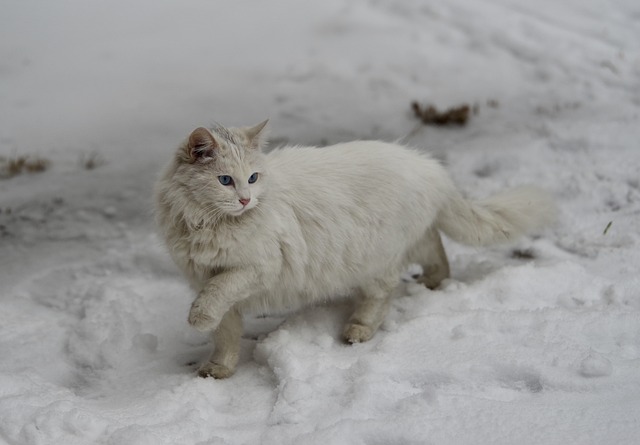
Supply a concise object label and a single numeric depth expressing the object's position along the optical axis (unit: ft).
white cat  9.35
